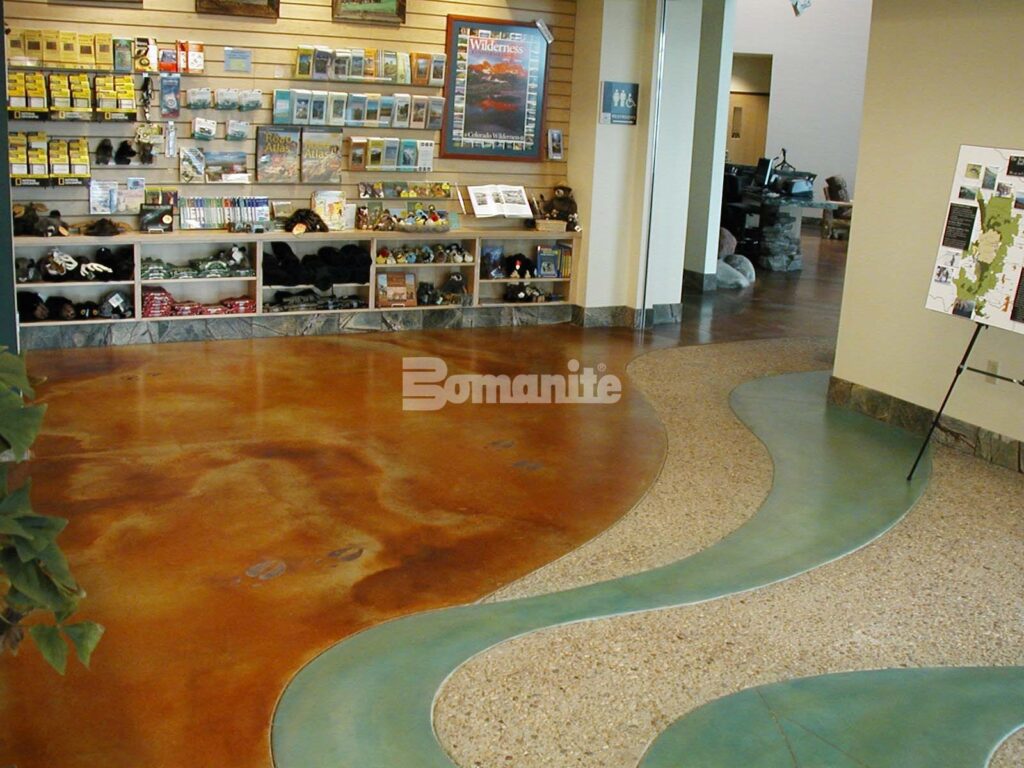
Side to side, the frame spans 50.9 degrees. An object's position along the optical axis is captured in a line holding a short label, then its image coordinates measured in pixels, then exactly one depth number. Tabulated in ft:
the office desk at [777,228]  47.34
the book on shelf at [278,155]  27.89
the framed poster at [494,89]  29.96
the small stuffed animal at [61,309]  25.75
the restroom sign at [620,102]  30.58
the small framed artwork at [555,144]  31.68
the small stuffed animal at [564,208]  31.53
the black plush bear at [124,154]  26.04
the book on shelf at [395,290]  29.71
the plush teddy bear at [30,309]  25.52
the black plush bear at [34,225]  25.05
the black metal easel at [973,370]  18.34
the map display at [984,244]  18.02
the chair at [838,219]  63.16
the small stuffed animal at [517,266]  31.45
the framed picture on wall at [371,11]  27.94
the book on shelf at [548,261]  31.68
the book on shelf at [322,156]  28.48
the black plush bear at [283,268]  27.99
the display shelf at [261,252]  26.03
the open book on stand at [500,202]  30.58
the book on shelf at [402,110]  29.12
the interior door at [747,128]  71.51
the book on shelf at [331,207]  28.84
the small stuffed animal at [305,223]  28.17
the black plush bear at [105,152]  25.84
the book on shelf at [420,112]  29.40
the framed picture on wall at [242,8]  26.40
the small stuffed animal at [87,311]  26.05
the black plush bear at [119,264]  26.21
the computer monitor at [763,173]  52.19
